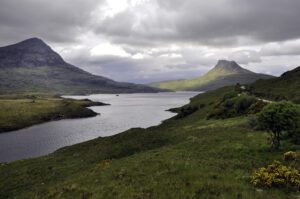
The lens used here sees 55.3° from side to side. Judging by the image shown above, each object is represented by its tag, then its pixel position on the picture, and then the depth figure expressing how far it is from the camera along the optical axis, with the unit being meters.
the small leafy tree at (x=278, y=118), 33.44
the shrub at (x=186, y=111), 117.79
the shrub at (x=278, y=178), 20.42
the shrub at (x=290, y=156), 28.32
